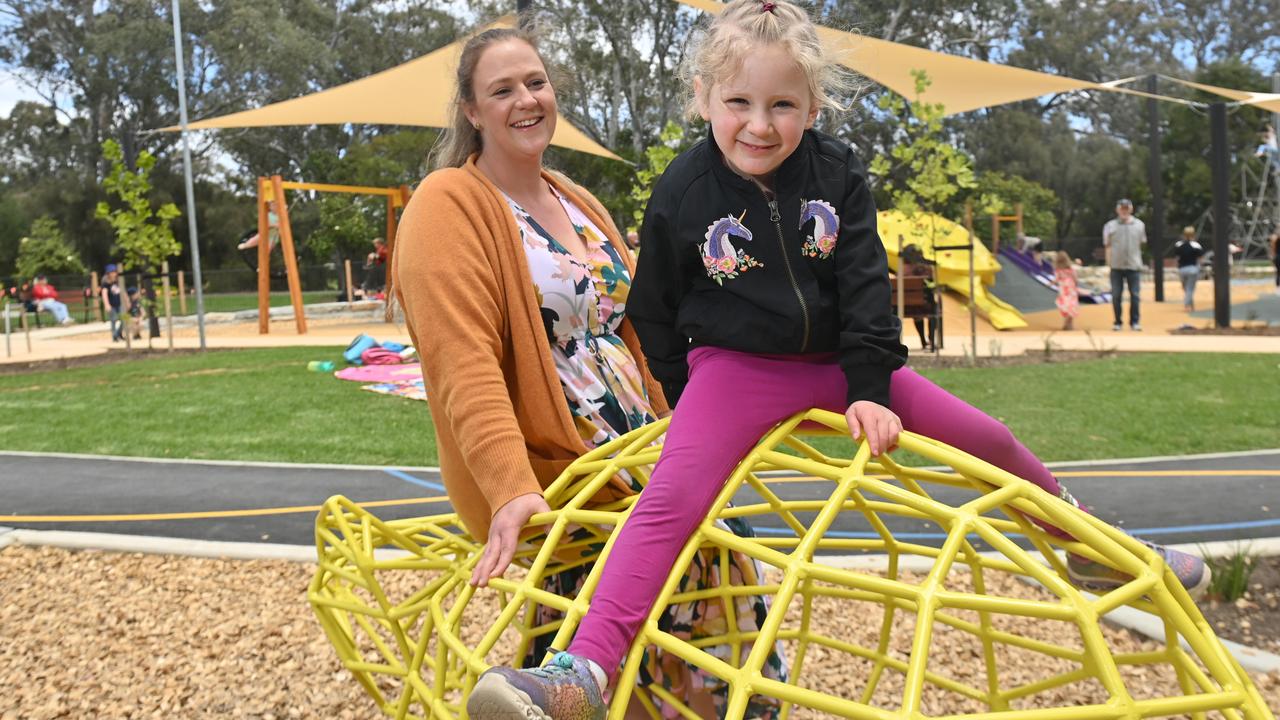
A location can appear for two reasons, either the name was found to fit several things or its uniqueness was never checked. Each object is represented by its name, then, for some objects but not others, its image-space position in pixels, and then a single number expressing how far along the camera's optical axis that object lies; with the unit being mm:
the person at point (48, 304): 25078
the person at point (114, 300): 18531
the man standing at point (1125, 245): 14484
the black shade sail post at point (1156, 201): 20703
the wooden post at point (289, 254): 18156
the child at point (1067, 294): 15789
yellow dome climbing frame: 1487
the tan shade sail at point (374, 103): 14969
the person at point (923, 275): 12719
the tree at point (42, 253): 32562
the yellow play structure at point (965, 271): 16984
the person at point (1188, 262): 17469
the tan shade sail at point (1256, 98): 14331
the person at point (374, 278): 25641
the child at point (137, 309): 19064
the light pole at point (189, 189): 15141
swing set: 18438
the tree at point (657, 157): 12617
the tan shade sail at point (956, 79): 12477
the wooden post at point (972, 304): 11453
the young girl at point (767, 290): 1844
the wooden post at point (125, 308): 15562
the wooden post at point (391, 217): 20330
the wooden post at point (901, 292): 11862
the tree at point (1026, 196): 33094
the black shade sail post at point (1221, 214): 14867
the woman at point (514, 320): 2047
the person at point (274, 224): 19109
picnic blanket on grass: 10117
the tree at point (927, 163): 11414
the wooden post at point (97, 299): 26172
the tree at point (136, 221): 15352
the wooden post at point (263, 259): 18797
